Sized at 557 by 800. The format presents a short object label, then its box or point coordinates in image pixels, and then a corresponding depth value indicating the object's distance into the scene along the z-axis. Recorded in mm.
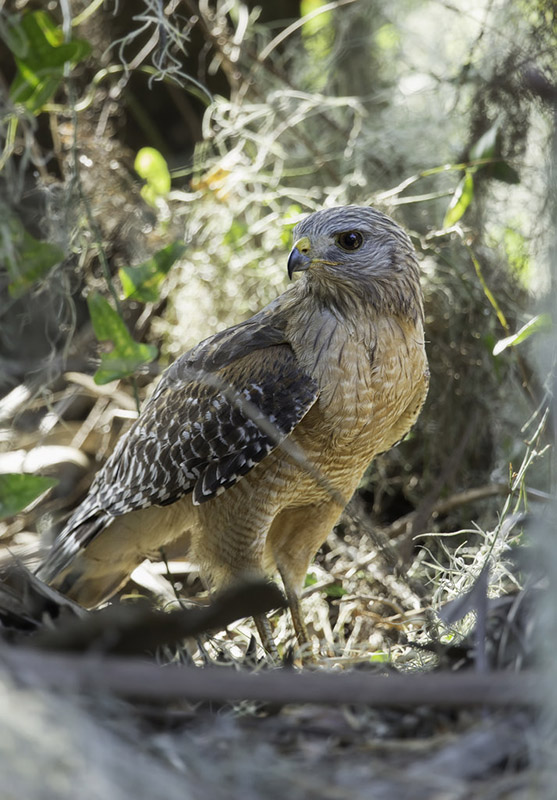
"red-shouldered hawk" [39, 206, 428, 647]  5145
